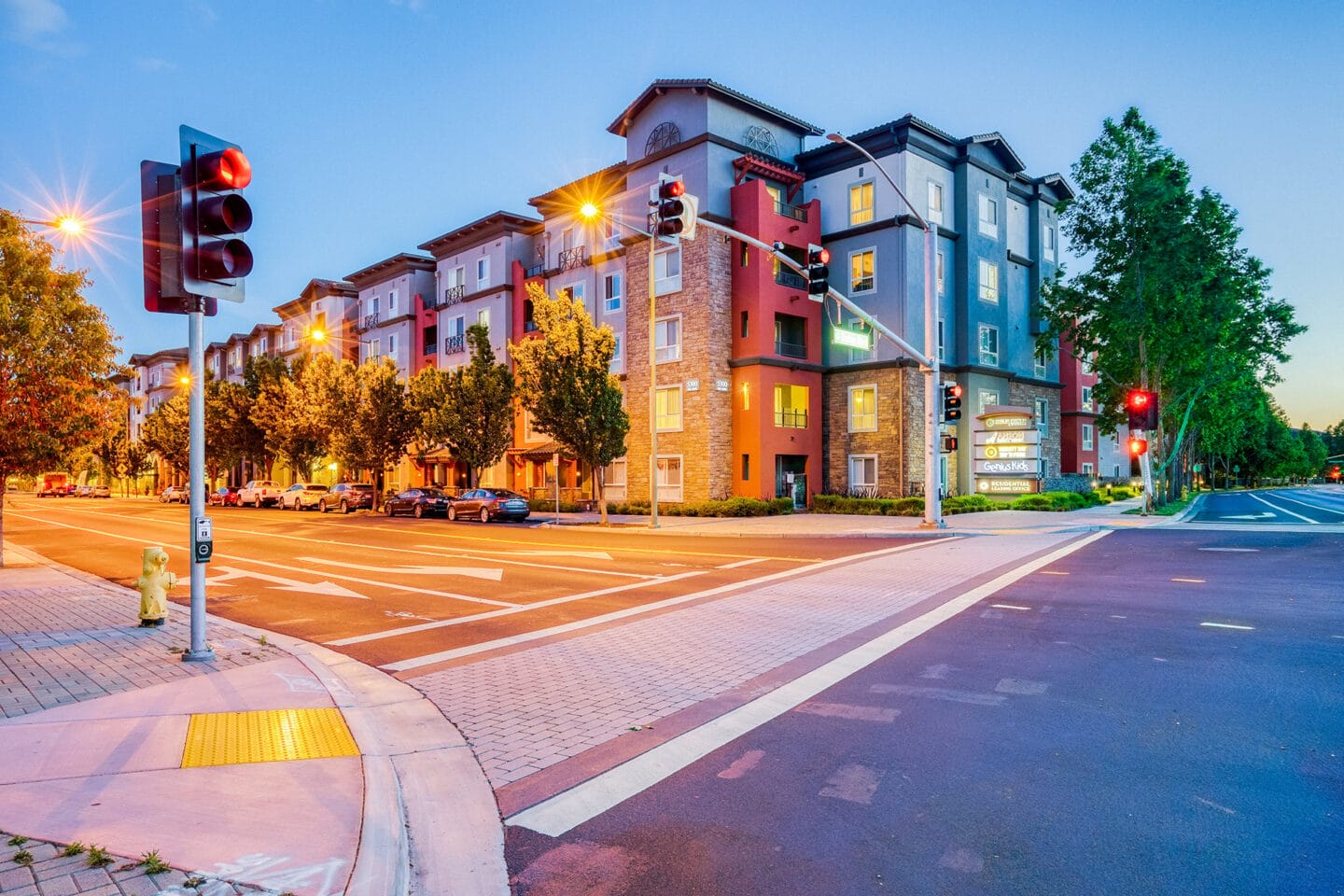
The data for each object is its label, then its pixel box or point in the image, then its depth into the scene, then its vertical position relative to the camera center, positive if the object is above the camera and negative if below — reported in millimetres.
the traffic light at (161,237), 6672 +2069
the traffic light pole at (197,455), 6730 +129
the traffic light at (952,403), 21844 +1809
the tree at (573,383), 28312 +3224
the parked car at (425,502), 34875 -1656
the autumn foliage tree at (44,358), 13219 +2029
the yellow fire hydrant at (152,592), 8922 -1471
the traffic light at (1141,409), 24672 +1818
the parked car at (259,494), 48781 -1680
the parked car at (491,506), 31484 -1645
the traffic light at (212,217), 6586 +2236
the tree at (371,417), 41000 +2779
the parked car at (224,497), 53188 -2069
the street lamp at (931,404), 22453 +1844
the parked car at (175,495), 60688 -2154
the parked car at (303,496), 42750 -1607
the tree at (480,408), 34969 +2792
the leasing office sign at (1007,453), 26625 +438
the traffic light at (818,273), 15055 +3866
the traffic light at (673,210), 12523 +4316
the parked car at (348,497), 40625 -1617
